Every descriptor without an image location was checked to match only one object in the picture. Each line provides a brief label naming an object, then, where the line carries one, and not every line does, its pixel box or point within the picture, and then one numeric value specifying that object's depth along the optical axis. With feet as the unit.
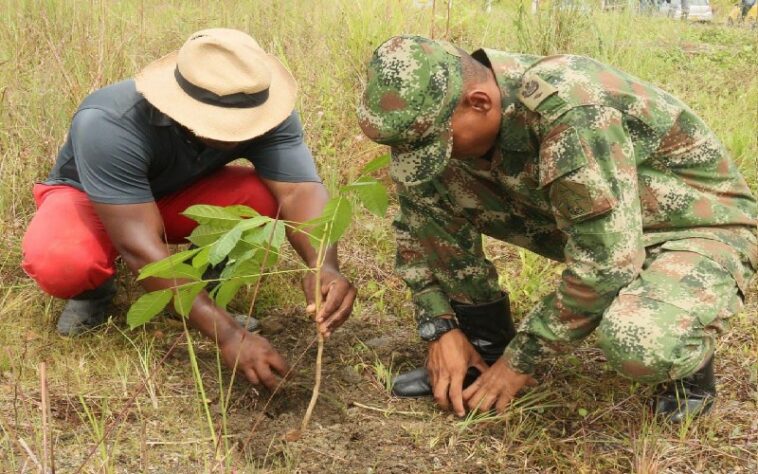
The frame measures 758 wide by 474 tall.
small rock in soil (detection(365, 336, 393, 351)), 9.41
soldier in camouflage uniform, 6.55
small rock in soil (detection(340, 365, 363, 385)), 8.70
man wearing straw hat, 8.03
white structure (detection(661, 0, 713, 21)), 29.14
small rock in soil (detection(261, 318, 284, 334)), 9.80
